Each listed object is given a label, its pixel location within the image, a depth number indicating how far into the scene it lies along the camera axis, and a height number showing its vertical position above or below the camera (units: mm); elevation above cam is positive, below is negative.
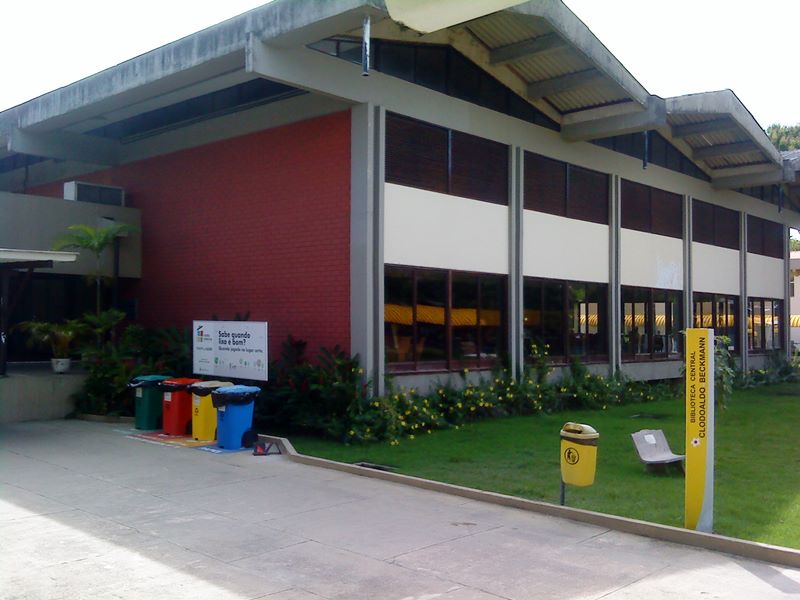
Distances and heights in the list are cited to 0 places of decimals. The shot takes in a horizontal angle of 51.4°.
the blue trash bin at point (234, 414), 13180 -1538
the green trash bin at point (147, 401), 15133 -1523
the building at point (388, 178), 15008 +3039
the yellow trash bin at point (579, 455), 8914 -1476
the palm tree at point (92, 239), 18016 +1707
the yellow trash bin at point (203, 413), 13914 -1609
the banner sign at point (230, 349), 14594 -573
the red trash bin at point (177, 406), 14406 -1540
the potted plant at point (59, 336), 17250 -391
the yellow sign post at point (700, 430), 8094 -1096
